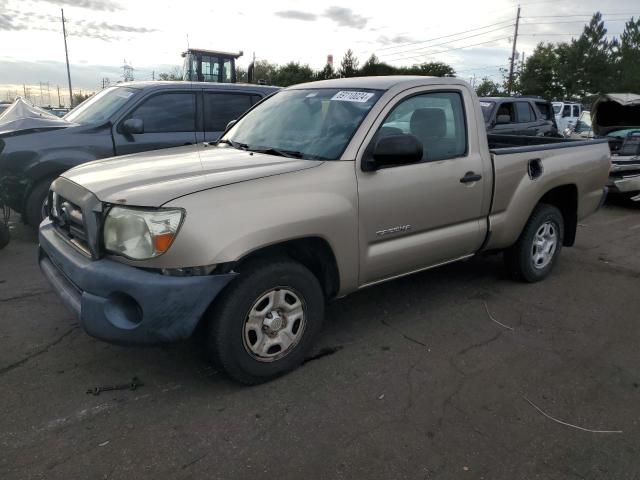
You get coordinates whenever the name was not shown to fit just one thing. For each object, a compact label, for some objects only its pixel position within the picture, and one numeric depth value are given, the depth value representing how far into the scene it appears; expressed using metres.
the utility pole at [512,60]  45.19
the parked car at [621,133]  8.68
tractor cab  14.06
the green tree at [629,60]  39.05
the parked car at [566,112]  23.33
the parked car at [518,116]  11.28
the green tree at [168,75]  23.74
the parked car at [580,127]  15.67
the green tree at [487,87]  56.31
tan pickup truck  2.69
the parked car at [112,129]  5.88
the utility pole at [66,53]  48.82
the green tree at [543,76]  44.78
